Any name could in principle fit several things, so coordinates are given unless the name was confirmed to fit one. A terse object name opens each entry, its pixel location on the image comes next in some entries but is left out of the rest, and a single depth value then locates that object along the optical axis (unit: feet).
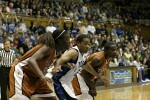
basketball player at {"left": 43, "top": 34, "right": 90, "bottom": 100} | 16.53
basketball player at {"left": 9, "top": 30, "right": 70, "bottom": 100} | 14.06
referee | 27.04
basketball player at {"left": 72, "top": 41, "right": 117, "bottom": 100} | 18.81
